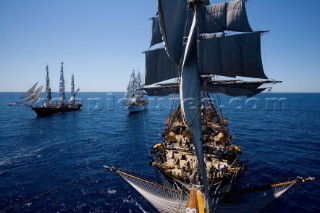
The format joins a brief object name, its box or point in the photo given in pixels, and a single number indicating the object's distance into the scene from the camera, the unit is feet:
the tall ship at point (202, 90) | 34.40
